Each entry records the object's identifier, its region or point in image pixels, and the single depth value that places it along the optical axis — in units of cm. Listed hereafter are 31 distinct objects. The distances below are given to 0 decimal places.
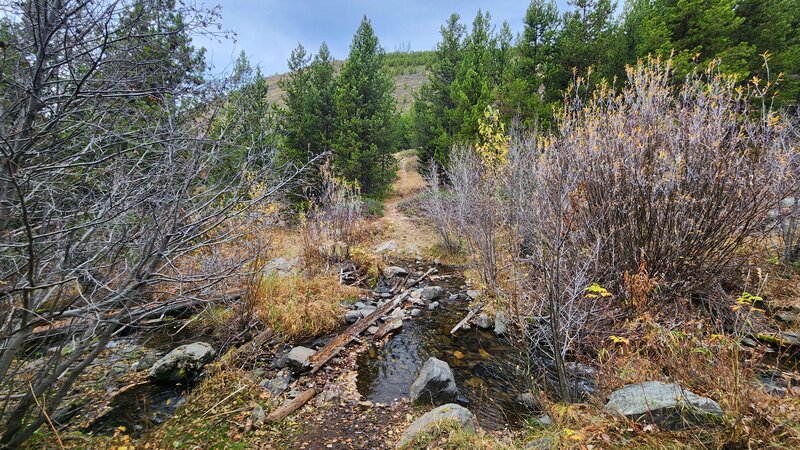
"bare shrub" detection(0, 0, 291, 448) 202
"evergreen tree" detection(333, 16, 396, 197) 1433
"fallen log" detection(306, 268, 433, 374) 469
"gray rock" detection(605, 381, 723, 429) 210
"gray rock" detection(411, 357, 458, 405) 387
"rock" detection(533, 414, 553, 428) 301
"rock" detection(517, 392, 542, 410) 358
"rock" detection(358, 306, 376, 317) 637
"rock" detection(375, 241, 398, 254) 1112
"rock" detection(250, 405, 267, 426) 344
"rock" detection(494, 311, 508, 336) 540
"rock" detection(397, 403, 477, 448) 302
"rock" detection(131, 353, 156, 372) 442
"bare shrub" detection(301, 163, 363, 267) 815
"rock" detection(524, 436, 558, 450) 240
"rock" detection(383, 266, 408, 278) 885
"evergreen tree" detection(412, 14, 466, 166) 1645
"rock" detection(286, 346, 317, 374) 453
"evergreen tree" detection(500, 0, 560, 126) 1223
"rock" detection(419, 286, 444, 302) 714
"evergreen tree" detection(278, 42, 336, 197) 1411
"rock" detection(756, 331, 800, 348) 394
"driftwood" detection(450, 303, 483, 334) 575
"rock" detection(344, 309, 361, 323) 615
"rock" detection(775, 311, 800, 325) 440
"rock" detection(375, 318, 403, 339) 566
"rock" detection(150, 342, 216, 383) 411
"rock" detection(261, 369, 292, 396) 405
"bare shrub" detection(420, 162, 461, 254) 997
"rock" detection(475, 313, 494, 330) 574
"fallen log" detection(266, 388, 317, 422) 354
